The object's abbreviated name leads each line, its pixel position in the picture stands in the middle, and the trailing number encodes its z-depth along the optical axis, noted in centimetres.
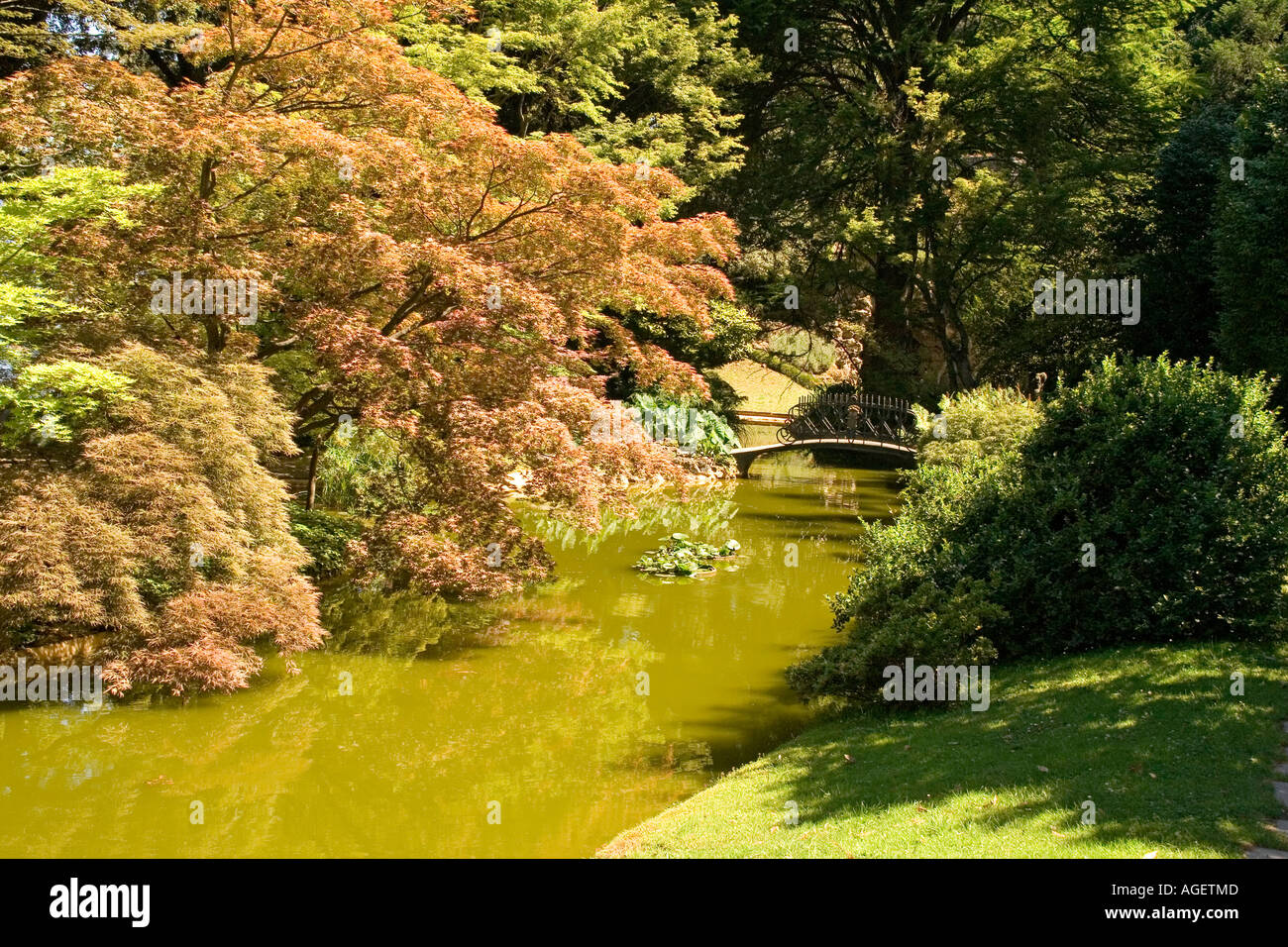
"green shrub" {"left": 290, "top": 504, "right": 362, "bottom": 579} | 1318
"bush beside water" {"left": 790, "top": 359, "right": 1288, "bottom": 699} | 873
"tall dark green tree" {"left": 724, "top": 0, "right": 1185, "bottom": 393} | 2366
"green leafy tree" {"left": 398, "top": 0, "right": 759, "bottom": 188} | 2355
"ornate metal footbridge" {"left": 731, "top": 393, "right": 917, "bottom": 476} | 2275
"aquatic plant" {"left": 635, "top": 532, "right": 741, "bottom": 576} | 1476
